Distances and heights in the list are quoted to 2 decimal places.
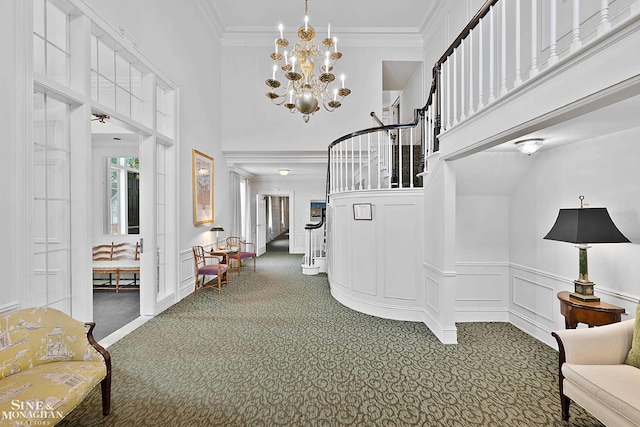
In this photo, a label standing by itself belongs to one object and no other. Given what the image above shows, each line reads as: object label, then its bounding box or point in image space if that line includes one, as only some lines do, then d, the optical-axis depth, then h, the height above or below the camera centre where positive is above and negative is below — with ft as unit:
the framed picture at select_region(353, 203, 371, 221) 13.62 +0.07
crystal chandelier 11.15 +6.25
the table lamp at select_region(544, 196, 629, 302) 7.80 -0.60
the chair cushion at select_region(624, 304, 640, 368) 6.27 -3.05
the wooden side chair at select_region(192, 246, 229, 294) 16.24 -3.25
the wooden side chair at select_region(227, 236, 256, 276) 20.21 -2.73
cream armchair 5.36 -3.46
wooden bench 16.84 -3.00
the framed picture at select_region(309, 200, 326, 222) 33.19 +0.54
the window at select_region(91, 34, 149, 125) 11.10 +5.92
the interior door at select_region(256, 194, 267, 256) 32.27 -1.28
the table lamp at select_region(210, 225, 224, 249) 18.91 -1.07
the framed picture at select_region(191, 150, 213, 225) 17.20 +1.69
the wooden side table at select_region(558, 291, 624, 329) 7.86 -2.90
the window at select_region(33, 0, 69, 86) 8.49 +5.41
